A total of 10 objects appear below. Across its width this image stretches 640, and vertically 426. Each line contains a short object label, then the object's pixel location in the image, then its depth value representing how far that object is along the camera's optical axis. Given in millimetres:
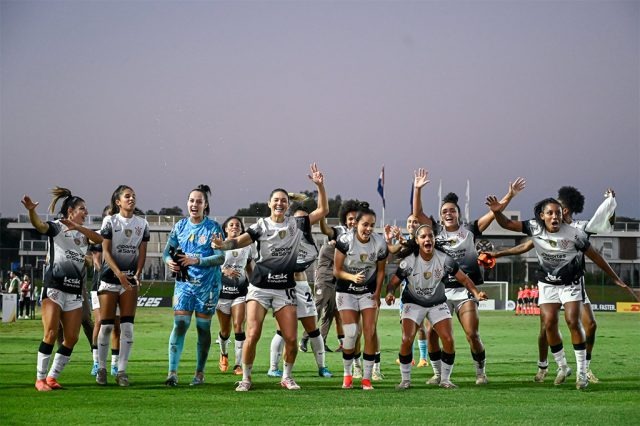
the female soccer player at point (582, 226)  13336
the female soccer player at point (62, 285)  12227
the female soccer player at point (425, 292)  12477
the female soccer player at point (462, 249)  13156
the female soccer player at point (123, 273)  12711
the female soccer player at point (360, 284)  12539
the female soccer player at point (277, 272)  12227
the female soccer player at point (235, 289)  15116
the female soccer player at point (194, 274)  12500
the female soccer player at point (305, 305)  13273
